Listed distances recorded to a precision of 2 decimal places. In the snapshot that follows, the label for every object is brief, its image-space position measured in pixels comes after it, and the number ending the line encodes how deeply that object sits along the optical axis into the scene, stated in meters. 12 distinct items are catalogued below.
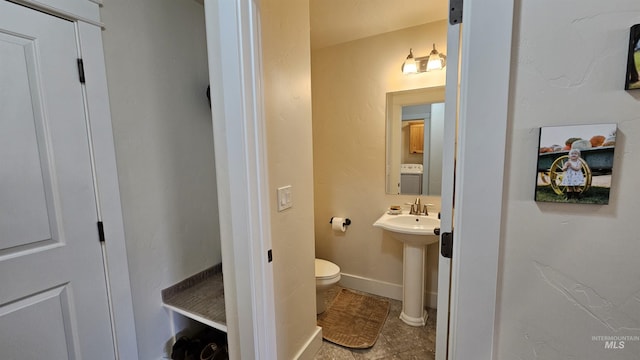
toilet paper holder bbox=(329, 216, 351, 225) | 2.42
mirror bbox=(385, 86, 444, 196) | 2.03
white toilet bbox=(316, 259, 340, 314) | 1.90
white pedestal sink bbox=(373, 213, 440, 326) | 1.87
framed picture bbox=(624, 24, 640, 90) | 0.51
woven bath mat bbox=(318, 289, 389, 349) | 1.81
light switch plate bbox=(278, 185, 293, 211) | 1.27
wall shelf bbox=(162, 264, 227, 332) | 1.38
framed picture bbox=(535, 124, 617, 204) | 0.55
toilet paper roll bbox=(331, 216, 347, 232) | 2.40
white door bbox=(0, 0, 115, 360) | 0.99
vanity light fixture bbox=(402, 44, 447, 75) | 1.87
